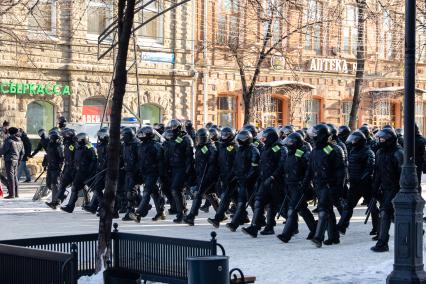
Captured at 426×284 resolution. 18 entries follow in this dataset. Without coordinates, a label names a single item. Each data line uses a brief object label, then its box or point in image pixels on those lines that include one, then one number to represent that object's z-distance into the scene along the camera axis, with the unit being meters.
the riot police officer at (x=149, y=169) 19.08
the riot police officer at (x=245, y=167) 17.22
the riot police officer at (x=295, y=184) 15.68
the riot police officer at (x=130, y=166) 19.69
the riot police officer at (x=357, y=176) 16.33
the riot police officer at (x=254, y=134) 18.27
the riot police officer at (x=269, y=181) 16.45
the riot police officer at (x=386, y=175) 14.71
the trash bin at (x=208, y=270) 8.76
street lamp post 10.87
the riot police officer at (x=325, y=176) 15.20
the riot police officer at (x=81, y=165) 20.61
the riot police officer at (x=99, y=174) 20.16
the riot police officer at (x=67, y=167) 21.05
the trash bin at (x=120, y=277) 9.44
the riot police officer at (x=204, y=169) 18.44
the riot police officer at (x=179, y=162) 19.02
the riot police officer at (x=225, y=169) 17.70
